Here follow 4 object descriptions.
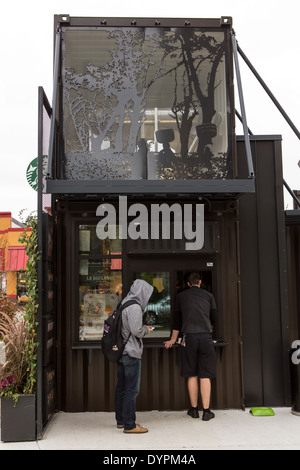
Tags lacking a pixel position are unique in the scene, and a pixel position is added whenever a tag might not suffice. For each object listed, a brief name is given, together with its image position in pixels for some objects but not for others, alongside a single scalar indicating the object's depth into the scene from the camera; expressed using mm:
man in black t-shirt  6438
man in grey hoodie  5781
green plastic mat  6555
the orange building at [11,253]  26781
